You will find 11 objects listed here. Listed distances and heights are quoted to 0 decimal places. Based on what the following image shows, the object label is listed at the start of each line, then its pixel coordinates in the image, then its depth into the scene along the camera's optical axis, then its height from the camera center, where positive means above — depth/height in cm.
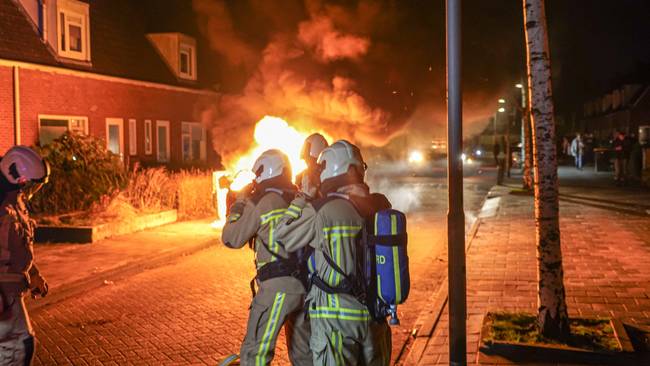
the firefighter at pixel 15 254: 425 -55
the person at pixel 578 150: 3203 +50
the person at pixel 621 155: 2047 +14
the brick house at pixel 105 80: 1622 +250
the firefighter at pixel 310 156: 492 +8
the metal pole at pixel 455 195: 480 -24
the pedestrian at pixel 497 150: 2672 +47
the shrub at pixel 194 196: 1527 -69
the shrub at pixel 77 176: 1345 -16
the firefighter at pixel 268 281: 440 -77
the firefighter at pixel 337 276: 396 -67
